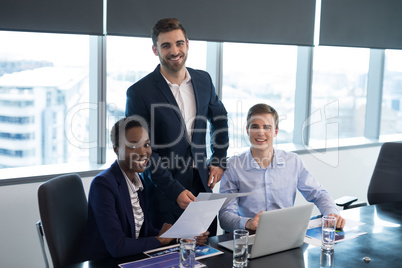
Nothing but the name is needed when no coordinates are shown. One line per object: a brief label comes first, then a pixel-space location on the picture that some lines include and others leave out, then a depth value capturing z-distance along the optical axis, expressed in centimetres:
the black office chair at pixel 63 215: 204
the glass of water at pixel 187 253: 174
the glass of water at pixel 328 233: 198
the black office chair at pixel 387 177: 335
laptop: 186
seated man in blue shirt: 260
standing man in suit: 251
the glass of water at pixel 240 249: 178
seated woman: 198
